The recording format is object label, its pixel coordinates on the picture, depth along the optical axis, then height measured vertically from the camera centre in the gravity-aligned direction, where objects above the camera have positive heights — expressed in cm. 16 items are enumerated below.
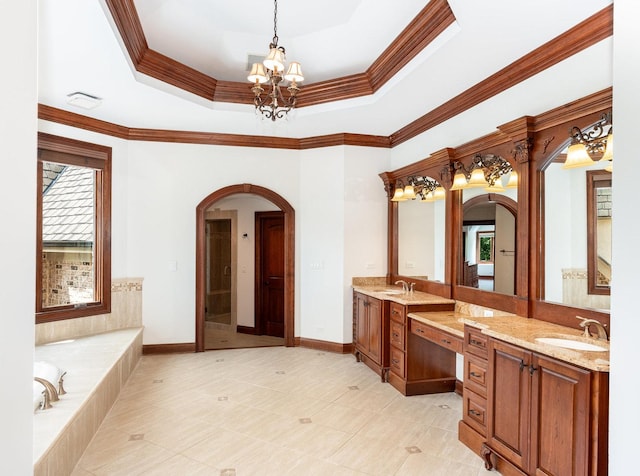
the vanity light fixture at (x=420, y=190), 449 +59
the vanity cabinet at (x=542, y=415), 195 -97
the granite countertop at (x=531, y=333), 201 -61
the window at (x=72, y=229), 435 +8
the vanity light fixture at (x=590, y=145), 252 +63
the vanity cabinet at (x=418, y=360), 392 -122
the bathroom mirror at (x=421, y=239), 443 +0
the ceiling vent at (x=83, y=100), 400 +140
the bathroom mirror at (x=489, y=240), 341 -1
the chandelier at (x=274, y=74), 280 +121
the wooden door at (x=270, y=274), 664 -60
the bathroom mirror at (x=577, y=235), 262 +3
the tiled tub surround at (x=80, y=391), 232 -116
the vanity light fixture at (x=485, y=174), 345 +61
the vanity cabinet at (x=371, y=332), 433 -109
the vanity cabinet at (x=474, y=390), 280 -110
